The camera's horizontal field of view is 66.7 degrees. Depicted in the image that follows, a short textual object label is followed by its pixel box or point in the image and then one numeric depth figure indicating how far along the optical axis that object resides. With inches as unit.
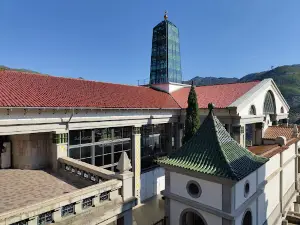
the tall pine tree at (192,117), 922.7
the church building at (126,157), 401.1
